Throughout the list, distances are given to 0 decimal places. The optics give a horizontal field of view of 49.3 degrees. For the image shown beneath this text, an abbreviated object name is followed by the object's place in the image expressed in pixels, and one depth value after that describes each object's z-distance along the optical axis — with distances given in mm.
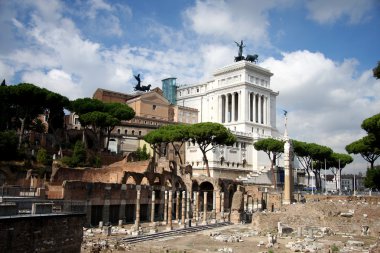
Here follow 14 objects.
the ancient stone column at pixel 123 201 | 36625
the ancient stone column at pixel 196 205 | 39256
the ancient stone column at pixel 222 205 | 43031
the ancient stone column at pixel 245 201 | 50225
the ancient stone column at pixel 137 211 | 31430
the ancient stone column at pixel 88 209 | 32422
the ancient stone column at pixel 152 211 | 34438
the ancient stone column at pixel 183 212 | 35206
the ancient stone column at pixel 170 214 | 32312
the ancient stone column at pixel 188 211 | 39644
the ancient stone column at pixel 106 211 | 34494
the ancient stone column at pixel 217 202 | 46450
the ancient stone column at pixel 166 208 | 35531
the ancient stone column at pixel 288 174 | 40844
